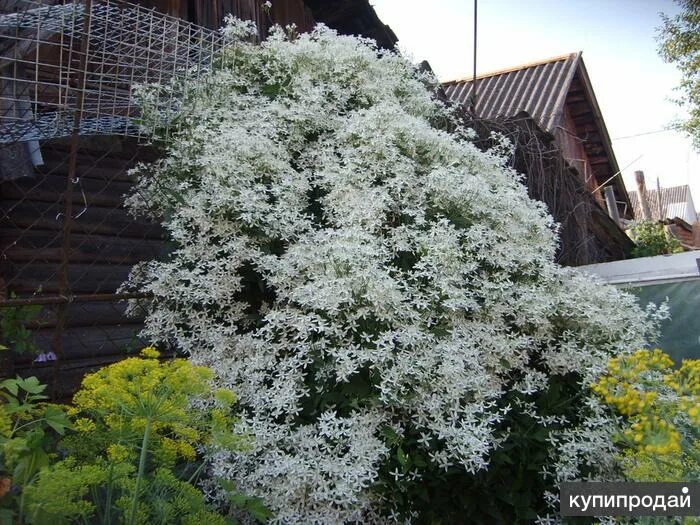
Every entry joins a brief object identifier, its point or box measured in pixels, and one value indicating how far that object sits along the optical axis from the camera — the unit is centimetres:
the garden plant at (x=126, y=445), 148
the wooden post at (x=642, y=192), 1888
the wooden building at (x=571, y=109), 934
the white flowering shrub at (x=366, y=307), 226
